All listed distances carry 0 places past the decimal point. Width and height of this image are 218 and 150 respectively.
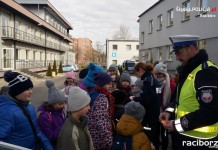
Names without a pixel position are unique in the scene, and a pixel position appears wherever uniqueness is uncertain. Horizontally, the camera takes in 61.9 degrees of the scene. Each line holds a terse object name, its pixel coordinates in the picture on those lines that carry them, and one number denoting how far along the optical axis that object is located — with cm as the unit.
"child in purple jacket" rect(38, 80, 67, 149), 239
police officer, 172
